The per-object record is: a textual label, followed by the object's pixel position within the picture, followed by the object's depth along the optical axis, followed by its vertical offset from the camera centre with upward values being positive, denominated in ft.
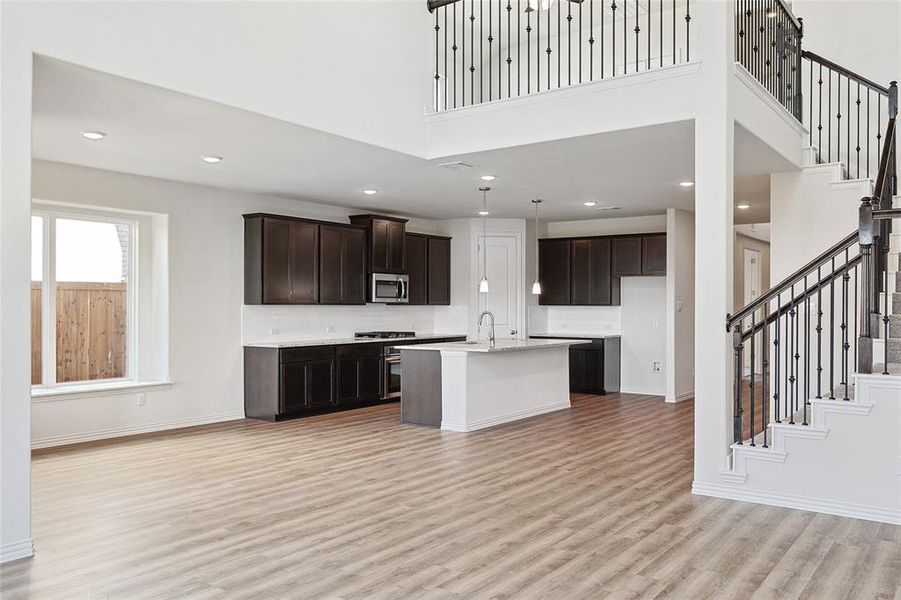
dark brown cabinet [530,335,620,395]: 34.40 -3.15
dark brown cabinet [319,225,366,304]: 29.37 +1.44
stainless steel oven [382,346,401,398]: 30.83 -3.12
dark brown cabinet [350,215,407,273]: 31.42 +2.55
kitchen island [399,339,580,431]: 24.30 -2.93
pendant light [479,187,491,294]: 32.81 +3.12
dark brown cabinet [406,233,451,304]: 34.06 +1.53
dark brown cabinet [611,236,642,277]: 34.17 +2.11
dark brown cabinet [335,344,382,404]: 28.66 -2.96
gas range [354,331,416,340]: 31.89 -1.55
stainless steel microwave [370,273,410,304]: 31.53 +0.50
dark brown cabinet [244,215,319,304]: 26.94 +1.48
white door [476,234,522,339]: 35.65 +0.53
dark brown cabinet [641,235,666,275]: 33.45 +2.09
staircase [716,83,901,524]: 14.23 -2.66
